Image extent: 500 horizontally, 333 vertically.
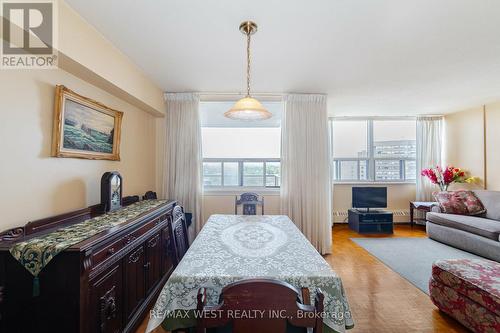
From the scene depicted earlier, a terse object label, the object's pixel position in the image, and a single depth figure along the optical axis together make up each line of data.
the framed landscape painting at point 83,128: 1.80
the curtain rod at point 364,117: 5.26
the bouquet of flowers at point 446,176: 4.57
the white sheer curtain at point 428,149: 5.09
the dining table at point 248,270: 1.18
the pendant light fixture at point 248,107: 1.88
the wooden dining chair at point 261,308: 0.76
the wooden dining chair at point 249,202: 3.01
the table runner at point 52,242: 1.25
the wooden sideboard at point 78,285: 1.30
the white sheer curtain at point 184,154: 3.61
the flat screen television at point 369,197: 4.85
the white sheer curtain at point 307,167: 3.64
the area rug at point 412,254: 2.87
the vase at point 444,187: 4.71
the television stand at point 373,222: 4.66
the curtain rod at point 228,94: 3.62
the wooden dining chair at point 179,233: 1.66
